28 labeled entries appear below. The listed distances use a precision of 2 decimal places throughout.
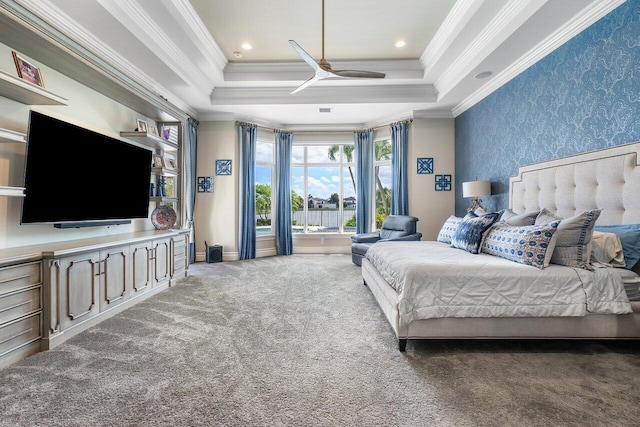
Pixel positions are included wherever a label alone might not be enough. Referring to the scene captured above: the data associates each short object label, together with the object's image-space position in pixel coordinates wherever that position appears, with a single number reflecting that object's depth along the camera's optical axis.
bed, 1.96
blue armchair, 4.70
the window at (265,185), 6.17
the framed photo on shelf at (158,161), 4.02
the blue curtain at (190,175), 4.87
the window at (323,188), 6.50
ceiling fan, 2.87
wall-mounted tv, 2.32
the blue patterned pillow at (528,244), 2.09
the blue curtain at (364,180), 6.02
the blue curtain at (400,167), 5.50
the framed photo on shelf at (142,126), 3.78
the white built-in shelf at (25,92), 2.01
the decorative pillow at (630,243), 2.07
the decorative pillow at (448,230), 3.54
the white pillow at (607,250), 2.10
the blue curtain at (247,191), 5.60
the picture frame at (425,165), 5.40
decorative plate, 3.95
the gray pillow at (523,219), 2.71
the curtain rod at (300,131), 5.56
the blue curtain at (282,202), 6.06
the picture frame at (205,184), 5.55
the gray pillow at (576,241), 2.08
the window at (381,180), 6.16
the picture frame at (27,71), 2.16
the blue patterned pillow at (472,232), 2.74
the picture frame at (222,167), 5.55
